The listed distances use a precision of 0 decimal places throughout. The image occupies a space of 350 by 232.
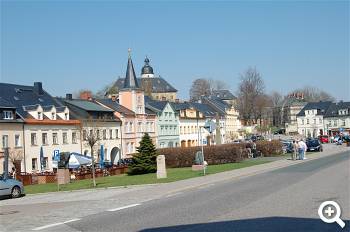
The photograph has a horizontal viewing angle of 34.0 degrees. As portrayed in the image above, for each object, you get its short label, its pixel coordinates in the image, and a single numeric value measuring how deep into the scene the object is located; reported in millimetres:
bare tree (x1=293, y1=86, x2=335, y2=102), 180625
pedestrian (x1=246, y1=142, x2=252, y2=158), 55625
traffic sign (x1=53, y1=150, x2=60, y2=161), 34488
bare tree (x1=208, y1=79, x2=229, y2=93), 158500
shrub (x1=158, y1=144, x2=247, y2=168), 48312
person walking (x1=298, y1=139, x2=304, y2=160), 44156
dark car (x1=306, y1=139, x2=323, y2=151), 62938
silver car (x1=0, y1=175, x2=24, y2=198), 26494
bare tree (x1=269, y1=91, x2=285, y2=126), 163625
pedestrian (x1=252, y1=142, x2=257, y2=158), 57375
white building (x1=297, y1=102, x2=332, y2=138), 144125
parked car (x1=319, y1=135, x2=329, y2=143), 103844
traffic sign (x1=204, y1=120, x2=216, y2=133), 31931
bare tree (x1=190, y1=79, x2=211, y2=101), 153125
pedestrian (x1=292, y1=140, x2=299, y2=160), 44656
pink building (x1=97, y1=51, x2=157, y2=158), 78000
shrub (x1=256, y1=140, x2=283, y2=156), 59156
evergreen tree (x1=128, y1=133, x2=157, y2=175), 40625
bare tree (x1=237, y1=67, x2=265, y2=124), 101188
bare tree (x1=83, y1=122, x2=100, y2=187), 65500
